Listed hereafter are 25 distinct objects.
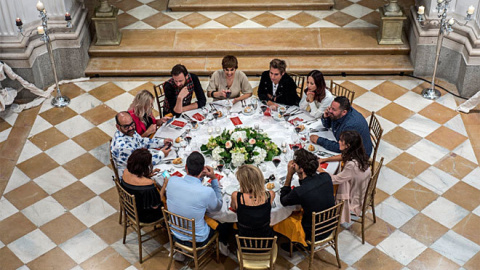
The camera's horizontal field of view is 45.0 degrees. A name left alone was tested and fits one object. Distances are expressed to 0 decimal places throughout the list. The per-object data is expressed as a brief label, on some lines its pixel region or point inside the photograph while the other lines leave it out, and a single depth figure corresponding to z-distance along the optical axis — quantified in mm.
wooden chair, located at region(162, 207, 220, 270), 5109
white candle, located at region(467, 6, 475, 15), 7308
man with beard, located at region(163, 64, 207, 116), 6496
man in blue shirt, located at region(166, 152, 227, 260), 5008
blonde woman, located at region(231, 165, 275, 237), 4867
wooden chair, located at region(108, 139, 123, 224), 5600
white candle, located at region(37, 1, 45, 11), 7422
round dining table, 5301
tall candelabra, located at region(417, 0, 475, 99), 7539
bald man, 5730
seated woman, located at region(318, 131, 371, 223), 5336
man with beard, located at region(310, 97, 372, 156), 5859
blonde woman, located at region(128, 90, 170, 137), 6062
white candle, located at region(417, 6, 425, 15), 7508
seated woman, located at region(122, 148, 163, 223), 5203
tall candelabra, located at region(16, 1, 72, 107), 7471
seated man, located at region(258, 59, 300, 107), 6590
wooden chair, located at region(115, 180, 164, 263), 5332
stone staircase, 8727
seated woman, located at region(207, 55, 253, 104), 6875
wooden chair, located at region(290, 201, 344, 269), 5117
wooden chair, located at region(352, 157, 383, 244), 5520
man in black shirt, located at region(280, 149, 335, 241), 5059
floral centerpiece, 5574
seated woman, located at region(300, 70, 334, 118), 6352
